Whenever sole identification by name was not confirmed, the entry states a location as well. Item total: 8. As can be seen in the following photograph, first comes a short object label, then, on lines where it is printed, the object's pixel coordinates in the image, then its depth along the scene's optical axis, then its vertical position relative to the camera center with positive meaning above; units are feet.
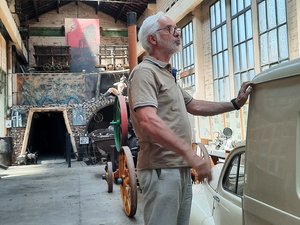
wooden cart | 13.11 -2.32
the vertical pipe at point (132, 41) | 17.31 +4.61
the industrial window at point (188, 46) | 31.16 +7.67
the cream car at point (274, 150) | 3.31 -0.49
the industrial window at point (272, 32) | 18.30 +5.45
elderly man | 4.10 -0.21
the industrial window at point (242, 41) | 21.76 +5.78
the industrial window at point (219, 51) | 25.27 +5.76
